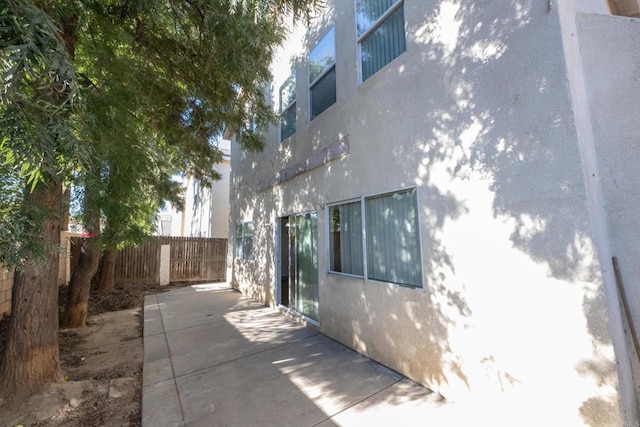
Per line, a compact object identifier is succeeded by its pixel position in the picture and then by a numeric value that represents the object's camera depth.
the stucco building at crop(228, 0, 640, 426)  2.33
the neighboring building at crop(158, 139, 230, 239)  14.87
